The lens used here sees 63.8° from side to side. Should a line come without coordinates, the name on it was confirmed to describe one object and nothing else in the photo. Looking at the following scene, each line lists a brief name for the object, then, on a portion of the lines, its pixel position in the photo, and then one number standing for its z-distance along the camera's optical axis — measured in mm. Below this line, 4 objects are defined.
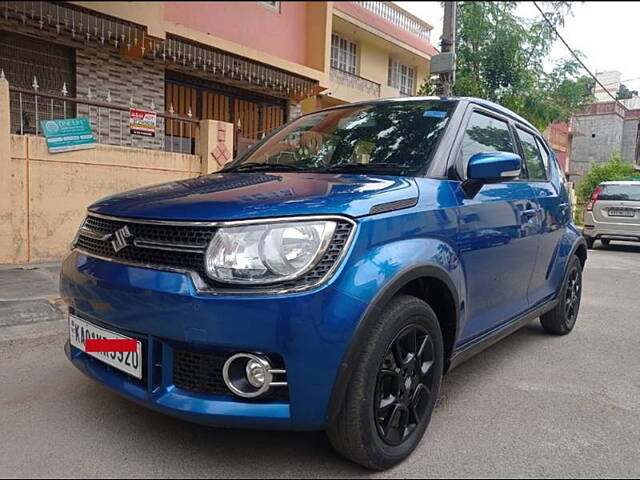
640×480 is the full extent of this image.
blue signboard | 6070
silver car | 10867
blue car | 1859
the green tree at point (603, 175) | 22312
